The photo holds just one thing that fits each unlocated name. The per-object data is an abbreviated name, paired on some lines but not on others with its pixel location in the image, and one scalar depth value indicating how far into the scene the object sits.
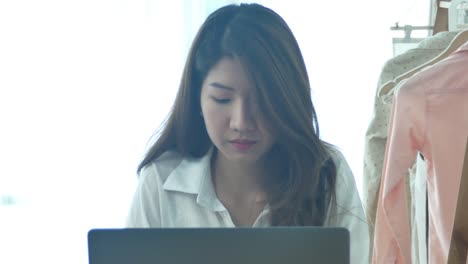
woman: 3.84
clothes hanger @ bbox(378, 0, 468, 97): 3.89
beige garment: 4.03
